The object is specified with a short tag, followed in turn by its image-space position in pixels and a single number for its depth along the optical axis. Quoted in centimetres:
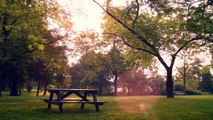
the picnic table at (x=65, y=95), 944
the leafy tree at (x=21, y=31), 1056
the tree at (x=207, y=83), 6129
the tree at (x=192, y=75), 6384
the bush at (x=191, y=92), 5002
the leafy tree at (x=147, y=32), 2220
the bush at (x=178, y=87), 5409
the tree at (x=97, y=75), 4848
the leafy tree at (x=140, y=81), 5561
